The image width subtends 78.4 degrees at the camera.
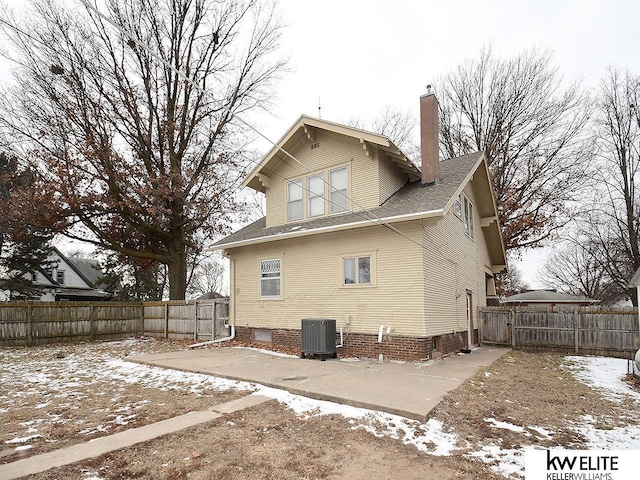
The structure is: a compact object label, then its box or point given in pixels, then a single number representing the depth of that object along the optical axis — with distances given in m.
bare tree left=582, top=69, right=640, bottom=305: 20.05
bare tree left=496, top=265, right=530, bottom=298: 24.60
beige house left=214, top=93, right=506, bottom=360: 10.01
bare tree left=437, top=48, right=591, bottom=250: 20.77
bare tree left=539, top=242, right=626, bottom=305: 40.62
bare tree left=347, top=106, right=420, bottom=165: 26.78
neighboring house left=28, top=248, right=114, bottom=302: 34.75
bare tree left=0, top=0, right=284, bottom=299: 16.72
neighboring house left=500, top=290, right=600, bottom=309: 23.84
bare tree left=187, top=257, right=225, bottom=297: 54.00
